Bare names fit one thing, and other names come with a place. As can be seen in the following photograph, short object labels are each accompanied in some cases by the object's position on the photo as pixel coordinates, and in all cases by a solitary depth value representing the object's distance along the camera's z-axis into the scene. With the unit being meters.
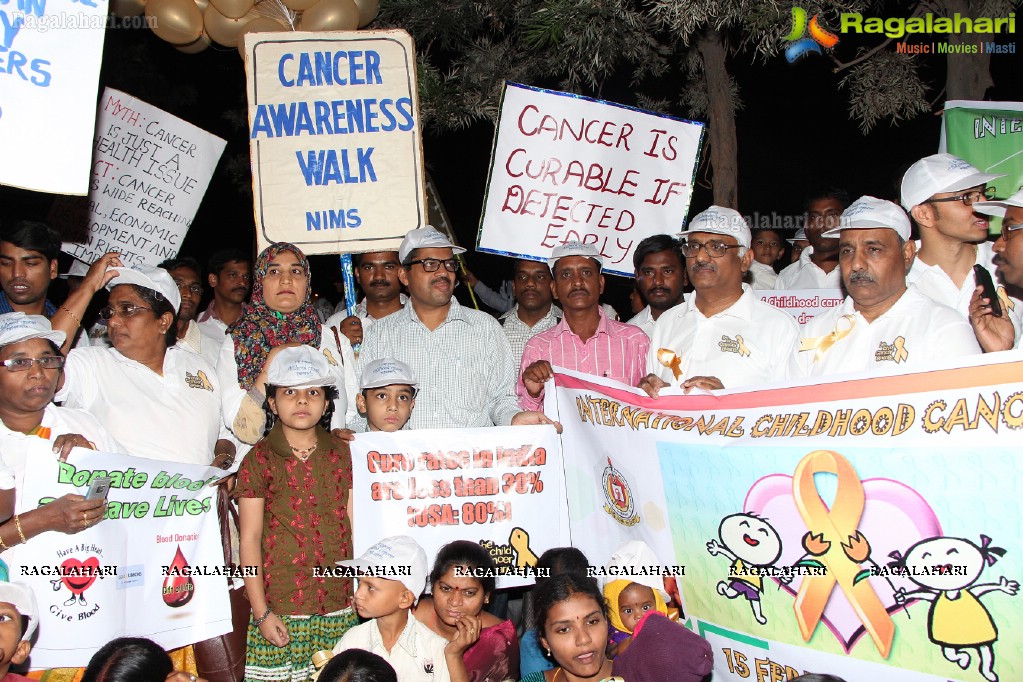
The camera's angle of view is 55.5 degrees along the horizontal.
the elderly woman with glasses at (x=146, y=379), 4.39
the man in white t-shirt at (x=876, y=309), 4.00
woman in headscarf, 4.74
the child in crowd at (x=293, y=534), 4.29
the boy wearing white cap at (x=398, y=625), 3.98
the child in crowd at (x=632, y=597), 4.24
